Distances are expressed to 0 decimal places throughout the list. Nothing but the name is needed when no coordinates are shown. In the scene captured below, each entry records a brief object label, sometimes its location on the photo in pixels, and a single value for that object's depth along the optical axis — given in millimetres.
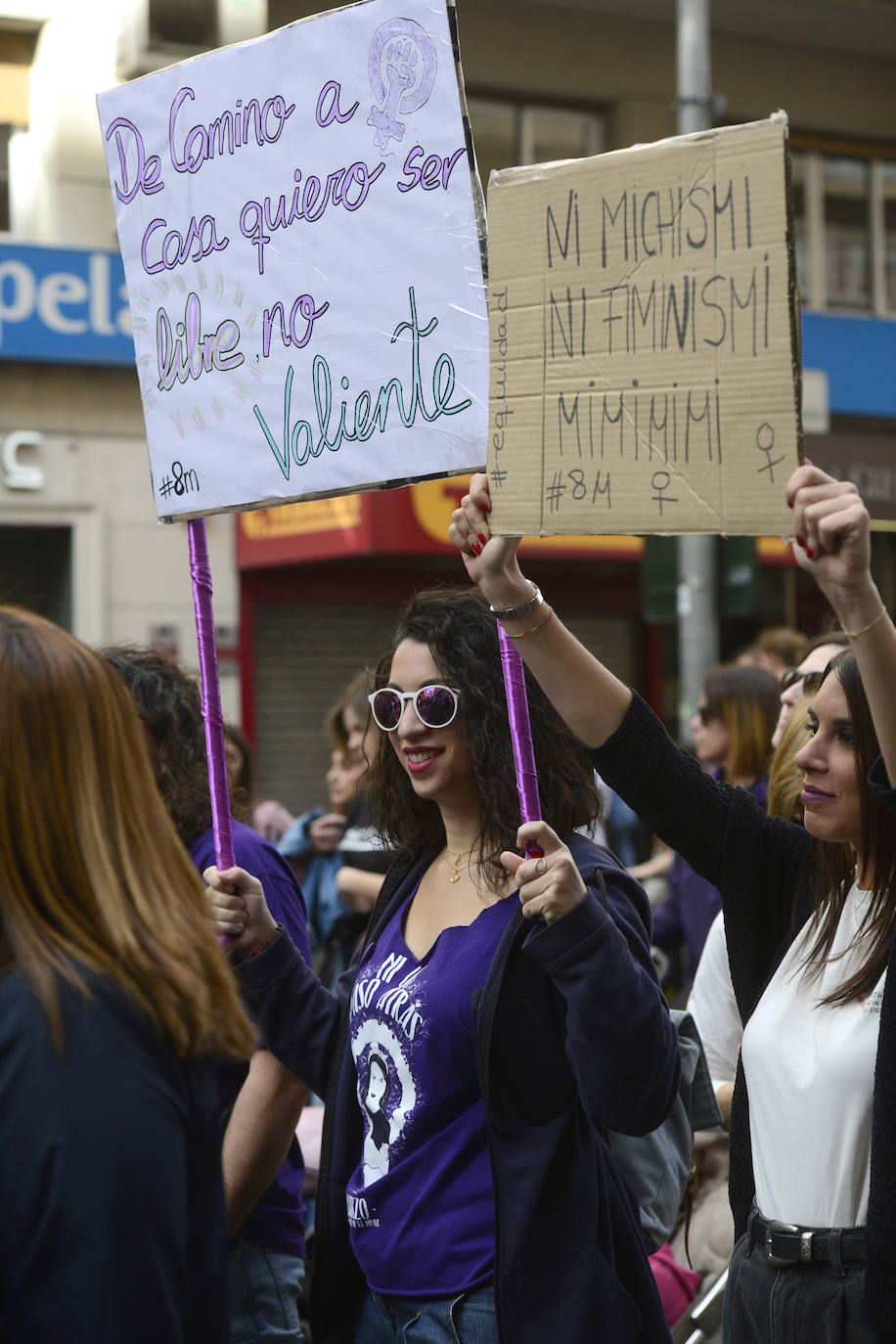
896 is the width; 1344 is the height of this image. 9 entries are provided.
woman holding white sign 2270
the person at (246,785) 4016
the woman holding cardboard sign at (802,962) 2176
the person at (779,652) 6284
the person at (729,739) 4910
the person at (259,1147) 2756
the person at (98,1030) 1446
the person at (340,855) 5152
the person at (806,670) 3832
